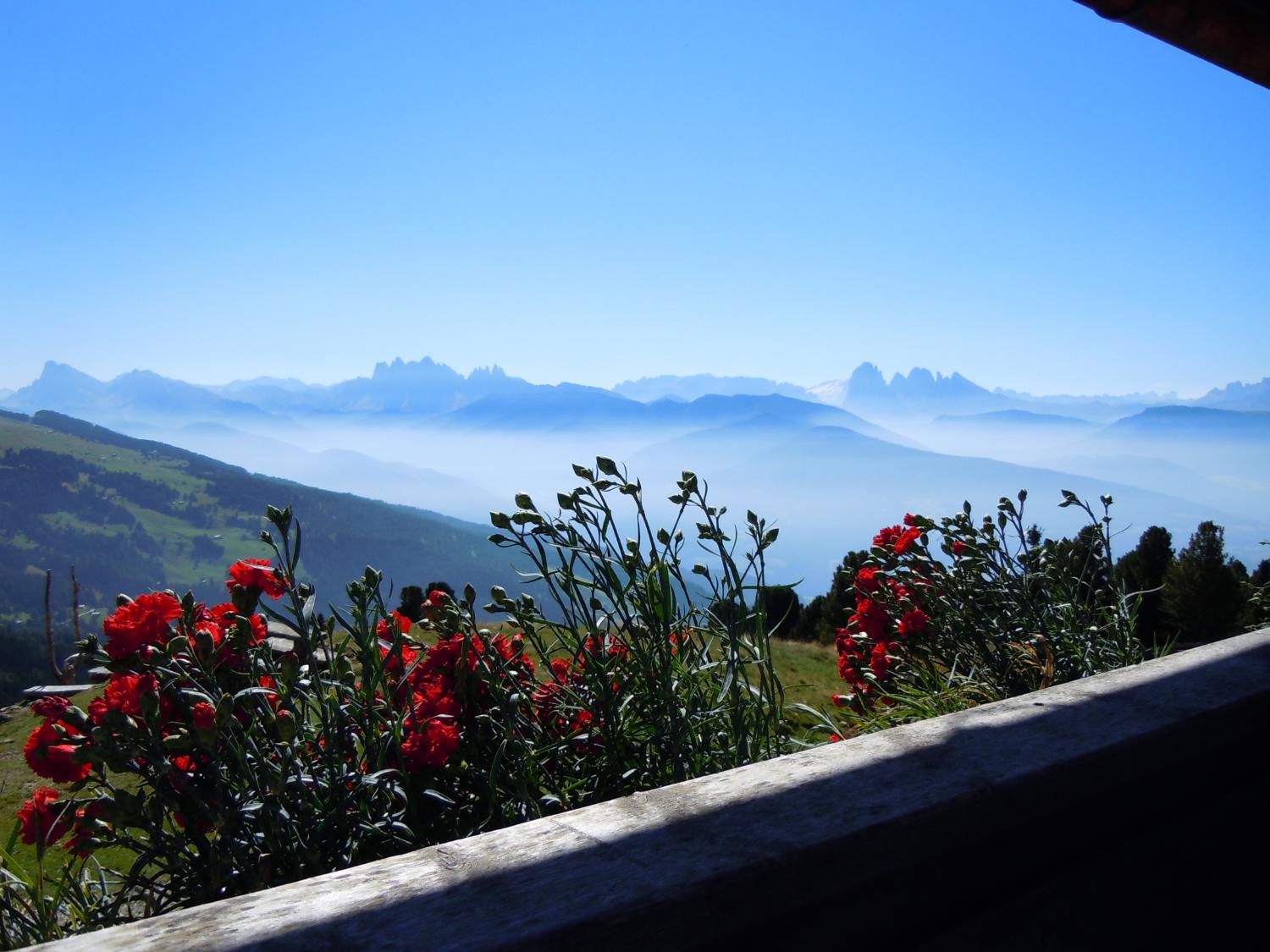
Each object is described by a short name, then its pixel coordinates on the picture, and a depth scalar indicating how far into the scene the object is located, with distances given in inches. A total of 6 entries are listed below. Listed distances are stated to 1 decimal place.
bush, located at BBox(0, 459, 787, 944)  47.4
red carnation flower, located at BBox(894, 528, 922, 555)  103.2
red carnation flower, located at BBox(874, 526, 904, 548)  111.8
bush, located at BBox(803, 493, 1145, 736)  91.8
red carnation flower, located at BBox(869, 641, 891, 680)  106.3
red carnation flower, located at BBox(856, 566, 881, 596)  111.0
